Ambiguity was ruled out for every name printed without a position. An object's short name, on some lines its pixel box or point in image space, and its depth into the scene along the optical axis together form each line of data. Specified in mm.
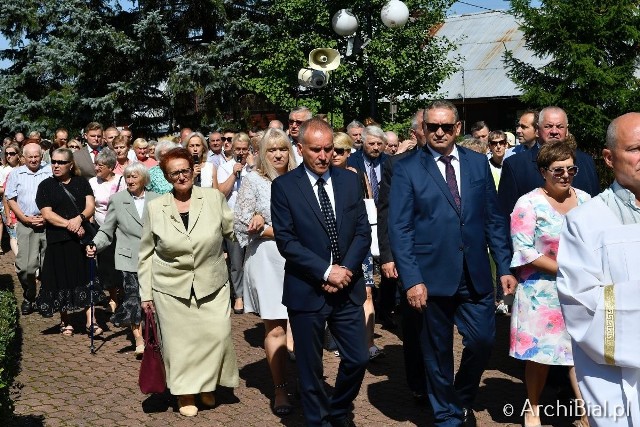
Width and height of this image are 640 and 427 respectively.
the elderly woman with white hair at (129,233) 8258
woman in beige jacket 6500
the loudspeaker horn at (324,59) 15625
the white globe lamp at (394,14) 15141
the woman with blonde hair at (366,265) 7742
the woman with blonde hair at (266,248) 6559
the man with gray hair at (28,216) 10156
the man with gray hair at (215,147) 12154
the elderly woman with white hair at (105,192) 9344
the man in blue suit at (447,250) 5543
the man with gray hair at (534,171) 6430
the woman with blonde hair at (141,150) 10847
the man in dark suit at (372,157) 8883
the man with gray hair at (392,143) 10398
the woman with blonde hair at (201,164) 9719
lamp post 15172
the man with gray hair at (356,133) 10062
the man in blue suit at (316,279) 5512
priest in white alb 3359
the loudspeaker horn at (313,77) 14953
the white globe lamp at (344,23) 15297
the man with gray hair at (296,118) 8336
